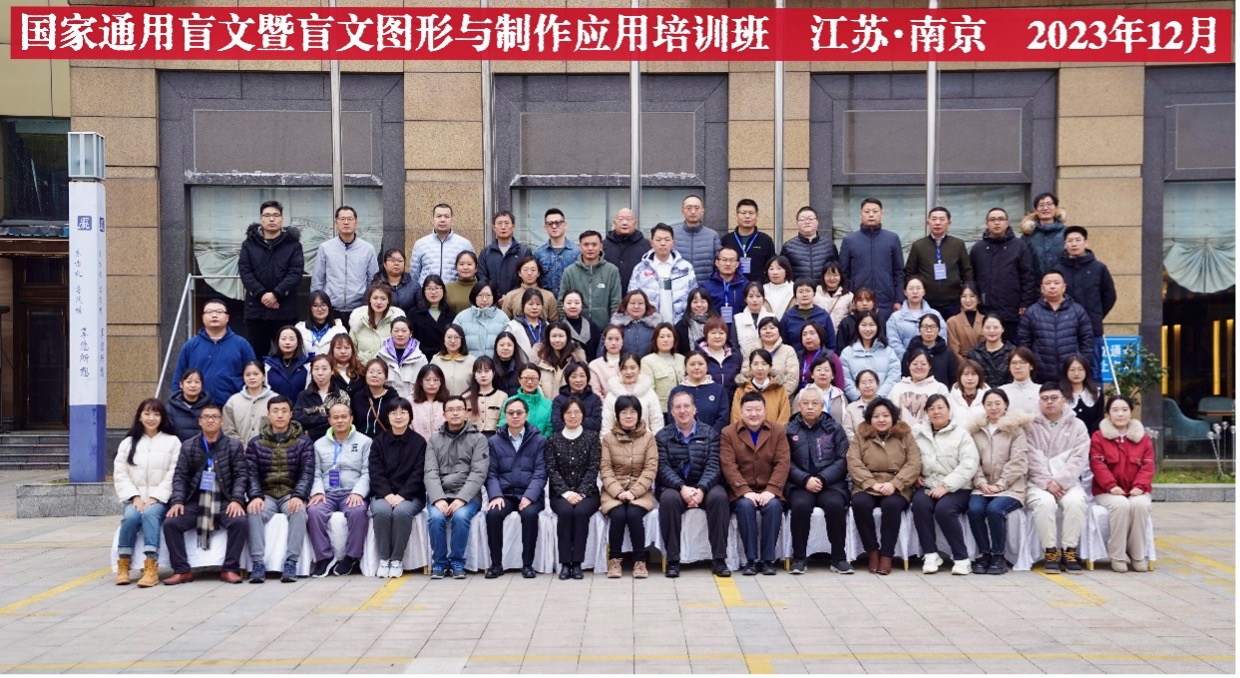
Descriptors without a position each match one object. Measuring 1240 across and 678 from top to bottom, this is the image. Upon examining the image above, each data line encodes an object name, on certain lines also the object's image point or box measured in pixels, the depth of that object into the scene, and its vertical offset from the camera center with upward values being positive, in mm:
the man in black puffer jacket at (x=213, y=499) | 10336 -1483
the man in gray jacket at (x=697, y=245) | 13516 +769
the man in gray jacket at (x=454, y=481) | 10516 -1385
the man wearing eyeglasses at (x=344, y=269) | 13484 +511
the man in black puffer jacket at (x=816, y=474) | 10633 -1342
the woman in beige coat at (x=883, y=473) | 10594 -1324
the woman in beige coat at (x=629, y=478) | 10508 -1357
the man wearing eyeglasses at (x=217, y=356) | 12016 -374
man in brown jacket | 10578 -1316
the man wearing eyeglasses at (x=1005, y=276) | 13094 +424
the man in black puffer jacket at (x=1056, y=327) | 12273 -99
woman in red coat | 10578 -1308
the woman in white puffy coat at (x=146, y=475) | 10305 -1315
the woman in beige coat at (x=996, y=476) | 10602 -1359
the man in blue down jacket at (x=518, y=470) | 10609 -1310
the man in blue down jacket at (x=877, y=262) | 13250 +577
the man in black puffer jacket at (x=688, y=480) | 10523 -1382
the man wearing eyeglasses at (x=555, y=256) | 13445 +653
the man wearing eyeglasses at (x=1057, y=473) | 10633 -1341
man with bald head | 13445 +763
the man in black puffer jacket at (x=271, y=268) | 13461 +522
